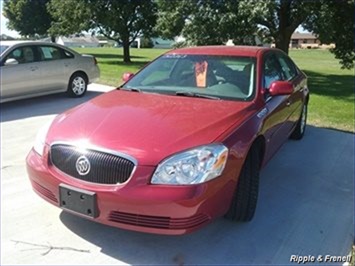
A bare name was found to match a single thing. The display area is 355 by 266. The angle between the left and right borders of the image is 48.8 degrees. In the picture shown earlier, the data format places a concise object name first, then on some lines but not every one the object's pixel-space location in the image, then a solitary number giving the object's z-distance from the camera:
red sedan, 2.71
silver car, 8.09
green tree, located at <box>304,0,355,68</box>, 12.87
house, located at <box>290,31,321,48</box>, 97.35
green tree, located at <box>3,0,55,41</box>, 44.28
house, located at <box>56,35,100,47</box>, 73.65
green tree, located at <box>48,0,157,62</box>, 22.56
